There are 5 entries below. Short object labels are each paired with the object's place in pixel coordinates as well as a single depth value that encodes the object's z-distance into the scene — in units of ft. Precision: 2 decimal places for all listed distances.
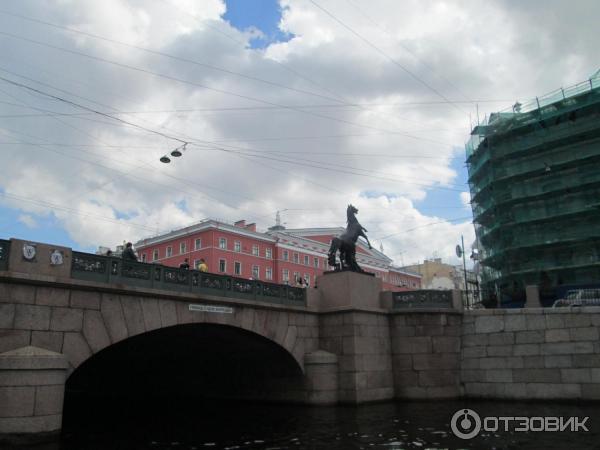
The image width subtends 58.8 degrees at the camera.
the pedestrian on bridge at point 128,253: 46.03
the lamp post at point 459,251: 121.49
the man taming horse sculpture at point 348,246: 61.46
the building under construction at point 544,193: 98.27
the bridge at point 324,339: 42.78
